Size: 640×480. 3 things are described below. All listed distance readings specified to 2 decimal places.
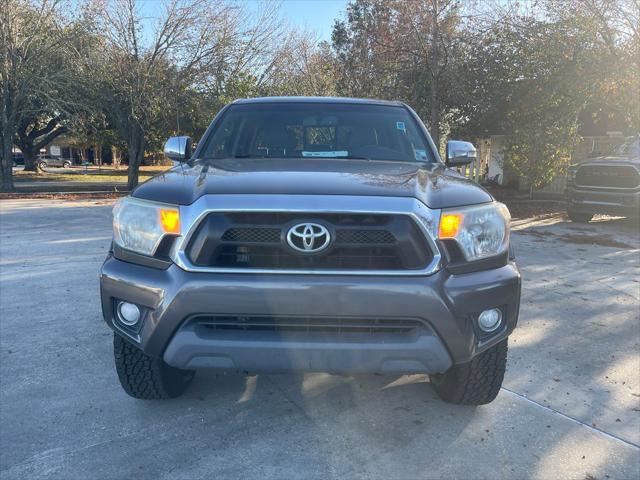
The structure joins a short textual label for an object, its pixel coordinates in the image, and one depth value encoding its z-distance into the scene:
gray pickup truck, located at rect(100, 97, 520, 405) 2.35
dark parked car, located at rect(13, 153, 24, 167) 49.94
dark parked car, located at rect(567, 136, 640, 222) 10.42
